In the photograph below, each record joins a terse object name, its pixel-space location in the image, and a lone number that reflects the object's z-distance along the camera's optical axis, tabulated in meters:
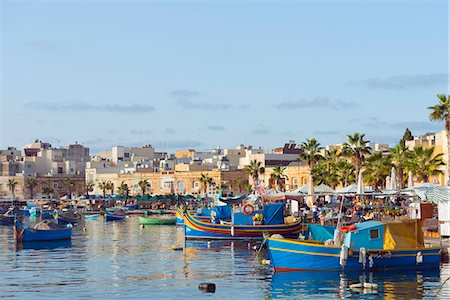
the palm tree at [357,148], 90.19
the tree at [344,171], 100.44
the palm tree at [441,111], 67.25
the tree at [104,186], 193.65
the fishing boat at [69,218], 104.28
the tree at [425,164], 80.12
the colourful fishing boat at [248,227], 65.50
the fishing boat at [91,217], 134.60
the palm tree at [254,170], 131.38
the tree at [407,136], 141.50
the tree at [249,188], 149.31
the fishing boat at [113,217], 120.69
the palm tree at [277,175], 121.50
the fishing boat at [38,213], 127.60
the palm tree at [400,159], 86.63
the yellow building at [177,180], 170.62
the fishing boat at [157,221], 105.06
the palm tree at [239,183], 167.25
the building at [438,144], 89.56
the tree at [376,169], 90.69
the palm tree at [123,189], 184.88
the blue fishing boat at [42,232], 69.19
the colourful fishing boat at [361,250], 43.19
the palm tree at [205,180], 163.75
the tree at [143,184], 181.38
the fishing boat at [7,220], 110.88
